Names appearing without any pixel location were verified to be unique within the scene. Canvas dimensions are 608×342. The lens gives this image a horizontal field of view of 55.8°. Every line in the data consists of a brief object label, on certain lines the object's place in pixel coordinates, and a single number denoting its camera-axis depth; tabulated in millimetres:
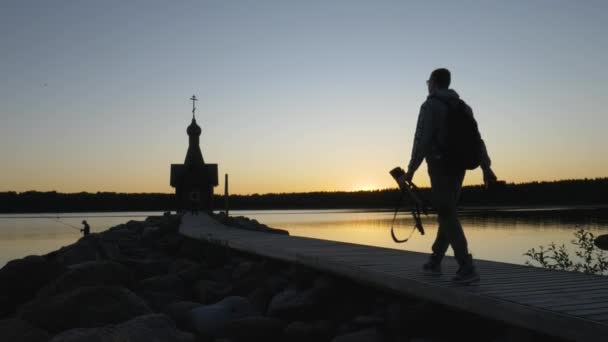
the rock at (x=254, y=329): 7348
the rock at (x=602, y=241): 15531
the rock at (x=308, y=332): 7238
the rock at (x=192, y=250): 14039
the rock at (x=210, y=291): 10000
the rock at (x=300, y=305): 8016
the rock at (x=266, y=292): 9156
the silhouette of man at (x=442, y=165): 5668
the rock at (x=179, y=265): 12391
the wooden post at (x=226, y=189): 30084
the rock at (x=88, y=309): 7117
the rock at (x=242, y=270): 10977
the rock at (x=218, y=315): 7824
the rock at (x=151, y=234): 19141
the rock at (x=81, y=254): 13641
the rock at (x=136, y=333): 5734
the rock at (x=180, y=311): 8383
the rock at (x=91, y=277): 8664
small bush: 10492
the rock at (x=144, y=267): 12211
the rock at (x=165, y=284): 10406
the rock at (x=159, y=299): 9323
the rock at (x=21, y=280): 9180
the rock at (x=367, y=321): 6844
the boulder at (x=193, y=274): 11094
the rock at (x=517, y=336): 5145
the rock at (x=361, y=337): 6448
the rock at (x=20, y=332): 6530
